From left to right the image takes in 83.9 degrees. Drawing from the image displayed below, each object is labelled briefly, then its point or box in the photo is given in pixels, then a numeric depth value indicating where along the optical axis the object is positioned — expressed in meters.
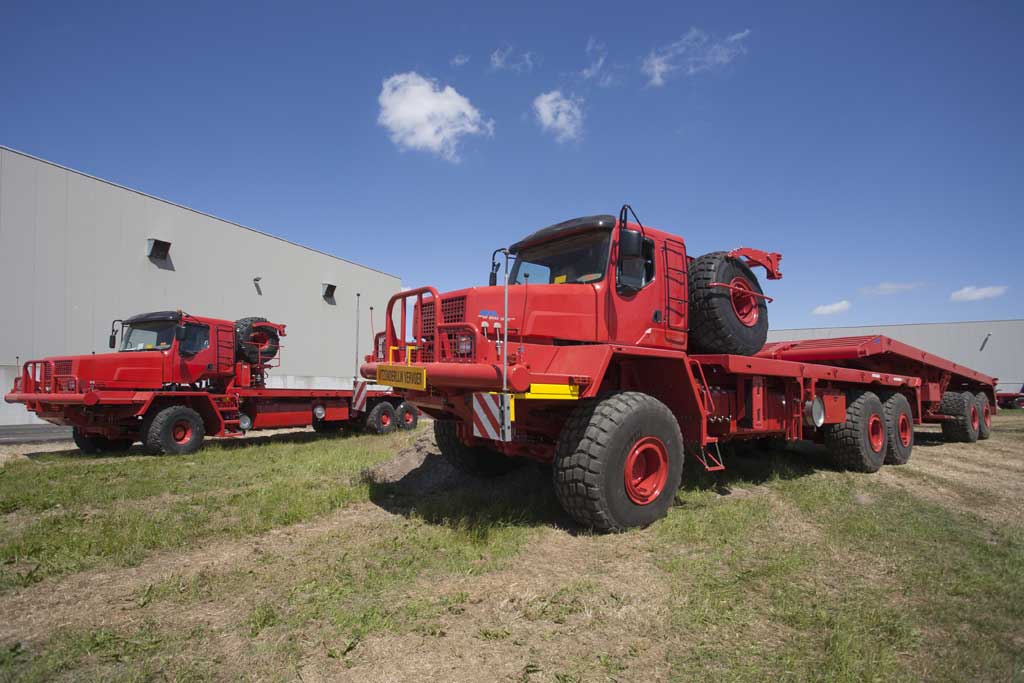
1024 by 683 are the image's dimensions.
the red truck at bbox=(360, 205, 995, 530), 4.75
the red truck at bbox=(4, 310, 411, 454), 10.06
